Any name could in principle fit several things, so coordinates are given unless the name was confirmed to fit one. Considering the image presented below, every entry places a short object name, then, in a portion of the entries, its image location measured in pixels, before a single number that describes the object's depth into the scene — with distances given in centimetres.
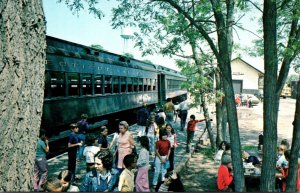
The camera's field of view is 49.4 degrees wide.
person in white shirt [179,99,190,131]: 1700
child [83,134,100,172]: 686
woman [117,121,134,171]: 688
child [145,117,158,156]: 1033
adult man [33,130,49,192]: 619
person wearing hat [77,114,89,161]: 980
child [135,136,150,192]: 608
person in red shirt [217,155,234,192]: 682
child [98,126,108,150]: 823
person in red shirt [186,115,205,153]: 1194
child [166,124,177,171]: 873
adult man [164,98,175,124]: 1521
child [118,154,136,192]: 499
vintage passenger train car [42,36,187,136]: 1038
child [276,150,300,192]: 708
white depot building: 5369
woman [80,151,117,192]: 487
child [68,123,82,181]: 774
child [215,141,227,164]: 951
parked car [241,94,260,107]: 3912
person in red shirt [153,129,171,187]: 764
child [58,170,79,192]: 454
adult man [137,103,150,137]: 1218
